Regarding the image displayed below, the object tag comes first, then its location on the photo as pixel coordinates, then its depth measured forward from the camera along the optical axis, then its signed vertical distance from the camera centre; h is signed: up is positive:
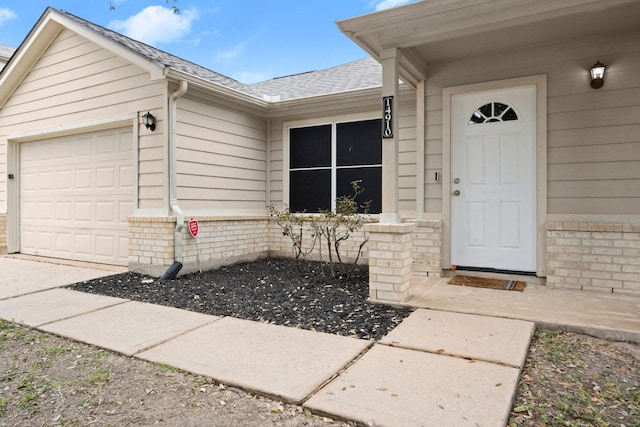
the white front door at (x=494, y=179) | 4.43 +0.43
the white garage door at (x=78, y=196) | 5.76 +0.30
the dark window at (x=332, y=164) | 5.80 +0.79
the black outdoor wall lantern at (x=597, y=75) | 3.95 +1.40
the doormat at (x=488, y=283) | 4.20 -0.71
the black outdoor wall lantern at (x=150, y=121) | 5.13 +1.20
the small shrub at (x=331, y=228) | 4.91 -0.16
